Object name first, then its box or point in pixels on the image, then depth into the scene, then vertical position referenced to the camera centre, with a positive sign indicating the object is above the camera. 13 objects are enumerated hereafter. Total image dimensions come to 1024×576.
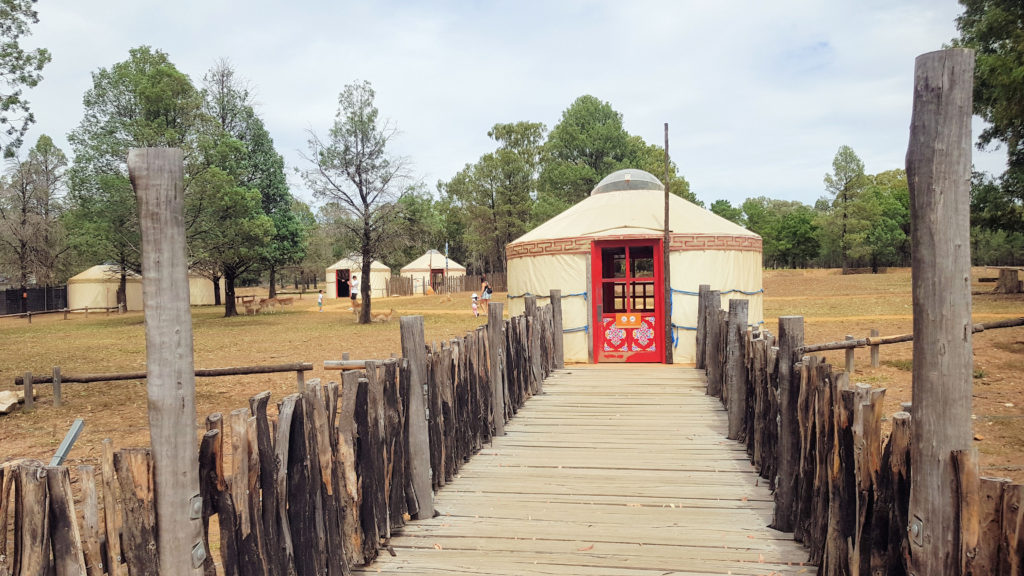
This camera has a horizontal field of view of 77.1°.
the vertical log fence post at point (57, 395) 8.46 -1.34
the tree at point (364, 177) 21.48 +3.65
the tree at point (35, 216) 29.39 +3.66
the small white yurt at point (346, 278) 39.91 +0.51
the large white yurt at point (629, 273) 9.87 +0.12
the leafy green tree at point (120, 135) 20.31 +5.09
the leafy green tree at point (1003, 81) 10.60 +3.92
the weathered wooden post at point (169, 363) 2.07 -0.24
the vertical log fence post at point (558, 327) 9.19 -0.66
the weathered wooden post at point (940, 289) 2.10 -0.06
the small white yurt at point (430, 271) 41.25 +0.90
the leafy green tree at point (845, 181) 43.38 +6.35
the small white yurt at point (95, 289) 33.50 +0.16
